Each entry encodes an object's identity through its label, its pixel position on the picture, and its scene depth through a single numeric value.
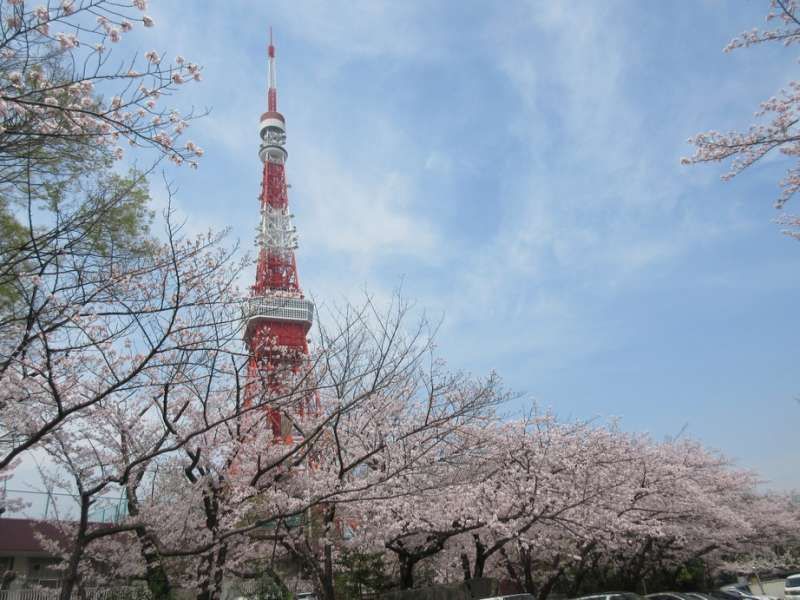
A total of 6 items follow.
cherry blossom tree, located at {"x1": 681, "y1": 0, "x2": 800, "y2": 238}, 6.02
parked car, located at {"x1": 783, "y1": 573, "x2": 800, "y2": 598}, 15.48
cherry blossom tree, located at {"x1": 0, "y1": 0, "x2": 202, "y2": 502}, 4.40
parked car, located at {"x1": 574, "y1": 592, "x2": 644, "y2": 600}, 12.95
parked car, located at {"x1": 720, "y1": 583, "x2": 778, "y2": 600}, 18.46
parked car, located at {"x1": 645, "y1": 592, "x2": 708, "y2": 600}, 15.25
